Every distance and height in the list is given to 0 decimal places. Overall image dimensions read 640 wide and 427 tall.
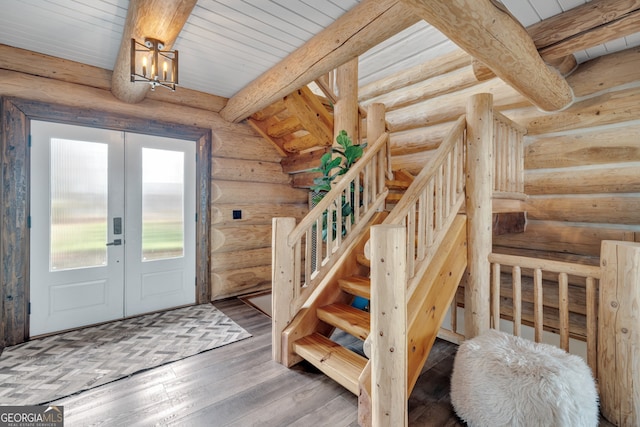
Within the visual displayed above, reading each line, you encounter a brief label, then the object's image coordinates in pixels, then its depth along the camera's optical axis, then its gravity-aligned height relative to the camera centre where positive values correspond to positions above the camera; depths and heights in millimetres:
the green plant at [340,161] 2928 +571
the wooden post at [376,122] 3076 +1005
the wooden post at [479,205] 2260 +72
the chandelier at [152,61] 2067 +1174
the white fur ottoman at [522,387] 1525 -998
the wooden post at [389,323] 1528 -595
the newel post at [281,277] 2344 -527
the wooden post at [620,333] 1724 -752
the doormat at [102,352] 2090 -1243
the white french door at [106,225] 2871 -107
